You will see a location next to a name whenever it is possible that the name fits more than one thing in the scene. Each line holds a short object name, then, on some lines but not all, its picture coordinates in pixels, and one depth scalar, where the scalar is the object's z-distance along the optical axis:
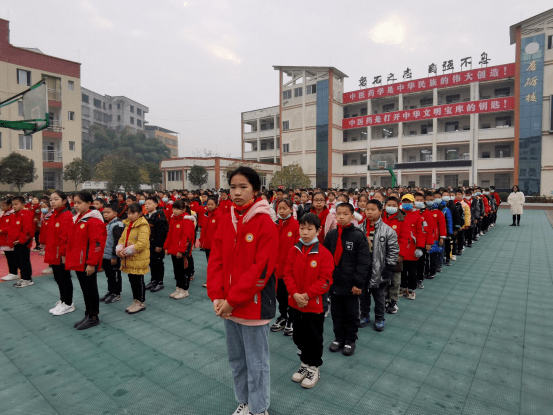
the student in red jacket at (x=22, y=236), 5.78
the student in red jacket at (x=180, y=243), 5.34
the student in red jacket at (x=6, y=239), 6.08
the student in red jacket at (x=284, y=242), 3.90
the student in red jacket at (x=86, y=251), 4.14
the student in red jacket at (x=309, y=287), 2.93
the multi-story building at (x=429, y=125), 26.67
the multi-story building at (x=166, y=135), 77.38
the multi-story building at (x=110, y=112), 59.53
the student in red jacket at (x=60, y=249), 4.52
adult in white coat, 13.80
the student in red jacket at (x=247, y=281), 2.20
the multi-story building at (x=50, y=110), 22.50
